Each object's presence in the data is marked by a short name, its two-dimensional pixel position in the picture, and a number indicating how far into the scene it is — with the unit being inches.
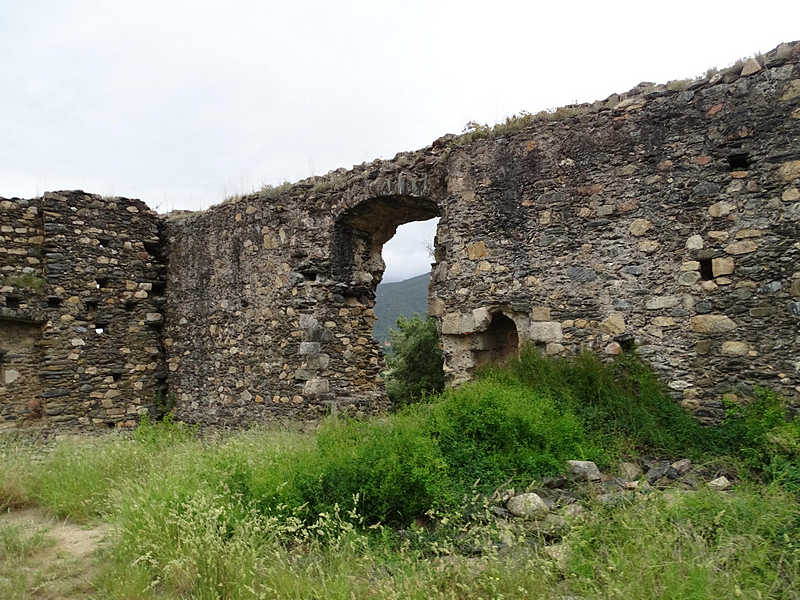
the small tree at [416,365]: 649.6
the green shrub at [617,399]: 204.5
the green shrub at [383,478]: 159.9
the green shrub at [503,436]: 178.7
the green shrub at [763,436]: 171.9
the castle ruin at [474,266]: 211.8
